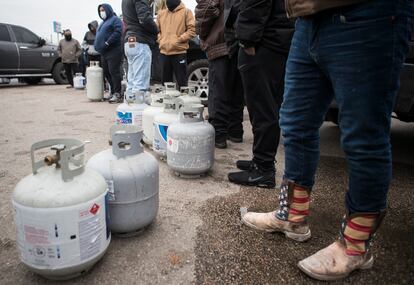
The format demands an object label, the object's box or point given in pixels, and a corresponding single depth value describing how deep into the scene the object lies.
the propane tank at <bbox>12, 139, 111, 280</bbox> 1.18
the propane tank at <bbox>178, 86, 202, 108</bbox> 2.89
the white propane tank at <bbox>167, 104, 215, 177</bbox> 2.31
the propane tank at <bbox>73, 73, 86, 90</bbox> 8.75
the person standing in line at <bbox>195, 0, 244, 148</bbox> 3.03
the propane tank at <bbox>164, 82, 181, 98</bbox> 3.07
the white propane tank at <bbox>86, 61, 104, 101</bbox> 6.40
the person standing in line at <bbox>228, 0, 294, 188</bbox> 2.01
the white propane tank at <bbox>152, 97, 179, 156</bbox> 2.67
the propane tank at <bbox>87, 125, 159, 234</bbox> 1.52
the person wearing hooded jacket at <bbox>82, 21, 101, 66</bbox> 8.58
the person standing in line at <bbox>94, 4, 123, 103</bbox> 5.77
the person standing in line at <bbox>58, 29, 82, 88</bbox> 9.22
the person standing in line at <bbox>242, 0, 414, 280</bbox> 1.14
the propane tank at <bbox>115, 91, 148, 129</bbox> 3.17
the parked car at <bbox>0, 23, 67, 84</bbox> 8.98
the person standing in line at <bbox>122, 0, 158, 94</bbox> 4.63
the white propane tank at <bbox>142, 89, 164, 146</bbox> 3.01
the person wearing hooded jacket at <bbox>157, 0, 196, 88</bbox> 4.63
